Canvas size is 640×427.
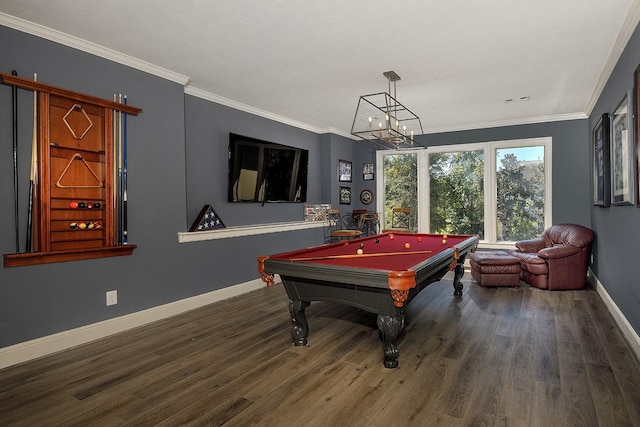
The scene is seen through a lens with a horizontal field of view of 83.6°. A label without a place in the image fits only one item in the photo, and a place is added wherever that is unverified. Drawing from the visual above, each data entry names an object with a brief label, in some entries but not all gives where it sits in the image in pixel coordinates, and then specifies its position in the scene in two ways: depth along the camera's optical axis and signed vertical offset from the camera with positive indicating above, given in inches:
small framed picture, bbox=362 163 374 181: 308.5 +37.7
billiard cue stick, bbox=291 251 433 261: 121.8 -14.6
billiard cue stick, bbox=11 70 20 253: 110.5 +21.4
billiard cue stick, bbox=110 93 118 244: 135.1 +22.2
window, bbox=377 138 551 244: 248.1 +20.4
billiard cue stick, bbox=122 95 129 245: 137.6 +13.0
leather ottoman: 198.8 -31.8
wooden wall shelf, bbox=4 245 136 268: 110.2 -12.6
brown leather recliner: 190.9 -27.1
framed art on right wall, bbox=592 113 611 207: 161.2 +23.9
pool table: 95.8 -17.7
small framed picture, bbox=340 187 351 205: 291.0 +16.5
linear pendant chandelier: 159.9 +64.1
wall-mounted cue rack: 116.0 +14.4
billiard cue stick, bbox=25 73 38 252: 114.0 +15.9
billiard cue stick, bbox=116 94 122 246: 136.6 +13.7
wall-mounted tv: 200.4 +27.9
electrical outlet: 134.1 -30.1
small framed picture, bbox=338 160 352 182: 288.5 +37.3
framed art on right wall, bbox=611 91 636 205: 118.7 +21.4
